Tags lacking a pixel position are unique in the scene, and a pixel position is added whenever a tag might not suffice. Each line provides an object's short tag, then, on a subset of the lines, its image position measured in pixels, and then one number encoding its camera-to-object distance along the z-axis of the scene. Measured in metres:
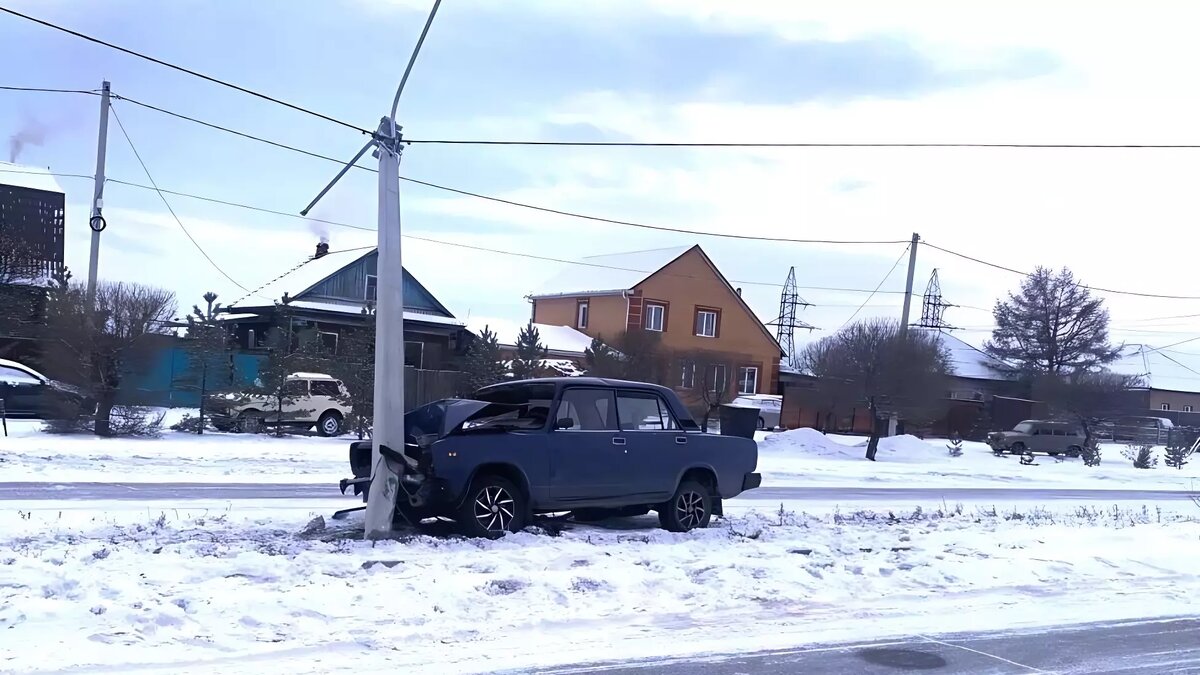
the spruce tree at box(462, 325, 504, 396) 28.58
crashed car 10.26
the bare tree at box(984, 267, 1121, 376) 62.47
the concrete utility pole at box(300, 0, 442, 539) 10.06
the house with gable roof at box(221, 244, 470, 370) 40.12
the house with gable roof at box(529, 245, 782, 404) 48.78
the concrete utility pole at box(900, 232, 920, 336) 33.78
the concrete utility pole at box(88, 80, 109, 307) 24.38
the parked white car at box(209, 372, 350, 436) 24.80
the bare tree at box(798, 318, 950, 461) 32.75
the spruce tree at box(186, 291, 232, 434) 24.22
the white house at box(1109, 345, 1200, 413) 71.69
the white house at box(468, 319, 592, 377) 43.19
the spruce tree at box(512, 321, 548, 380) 29.19
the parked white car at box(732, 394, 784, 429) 43.19
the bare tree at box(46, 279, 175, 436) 21.89
